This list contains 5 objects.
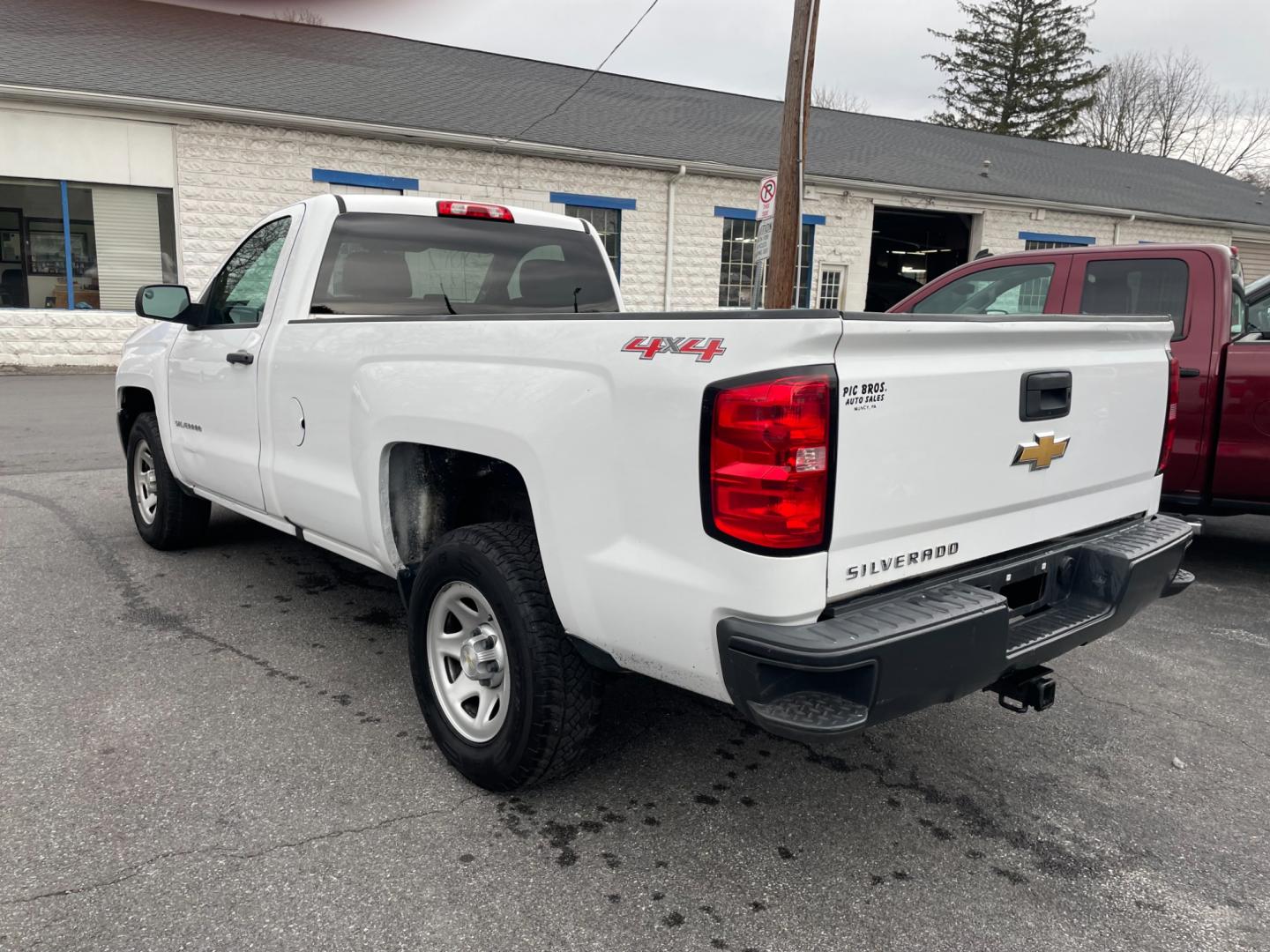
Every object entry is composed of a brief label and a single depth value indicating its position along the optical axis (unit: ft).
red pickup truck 16.67
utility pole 40.24
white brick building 49.37
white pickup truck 6.88
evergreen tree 140.87
